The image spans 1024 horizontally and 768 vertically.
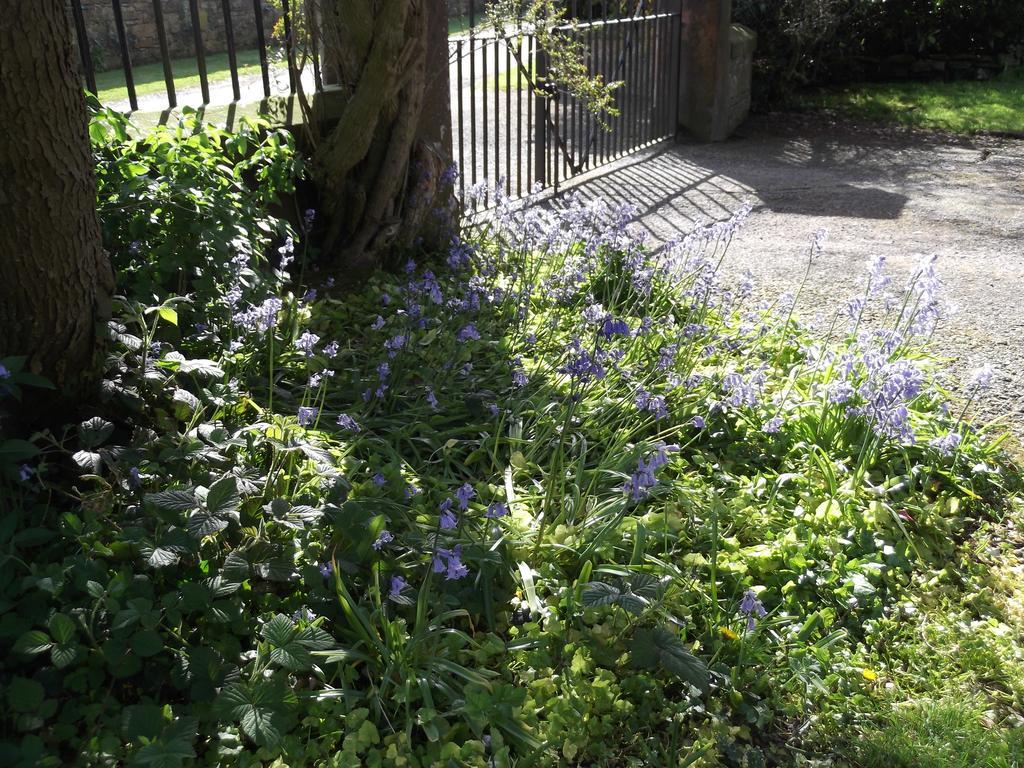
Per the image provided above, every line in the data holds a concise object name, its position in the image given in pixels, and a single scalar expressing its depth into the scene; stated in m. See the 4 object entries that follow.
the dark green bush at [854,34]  11.41
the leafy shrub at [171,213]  3.46
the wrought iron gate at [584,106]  7.21
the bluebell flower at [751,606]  2.49
